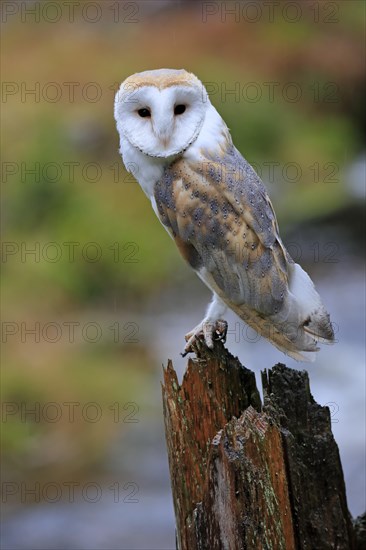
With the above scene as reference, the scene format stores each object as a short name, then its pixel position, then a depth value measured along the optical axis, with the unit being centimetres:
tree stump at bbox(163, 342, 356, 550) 714
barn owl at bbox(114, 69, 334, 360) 728
